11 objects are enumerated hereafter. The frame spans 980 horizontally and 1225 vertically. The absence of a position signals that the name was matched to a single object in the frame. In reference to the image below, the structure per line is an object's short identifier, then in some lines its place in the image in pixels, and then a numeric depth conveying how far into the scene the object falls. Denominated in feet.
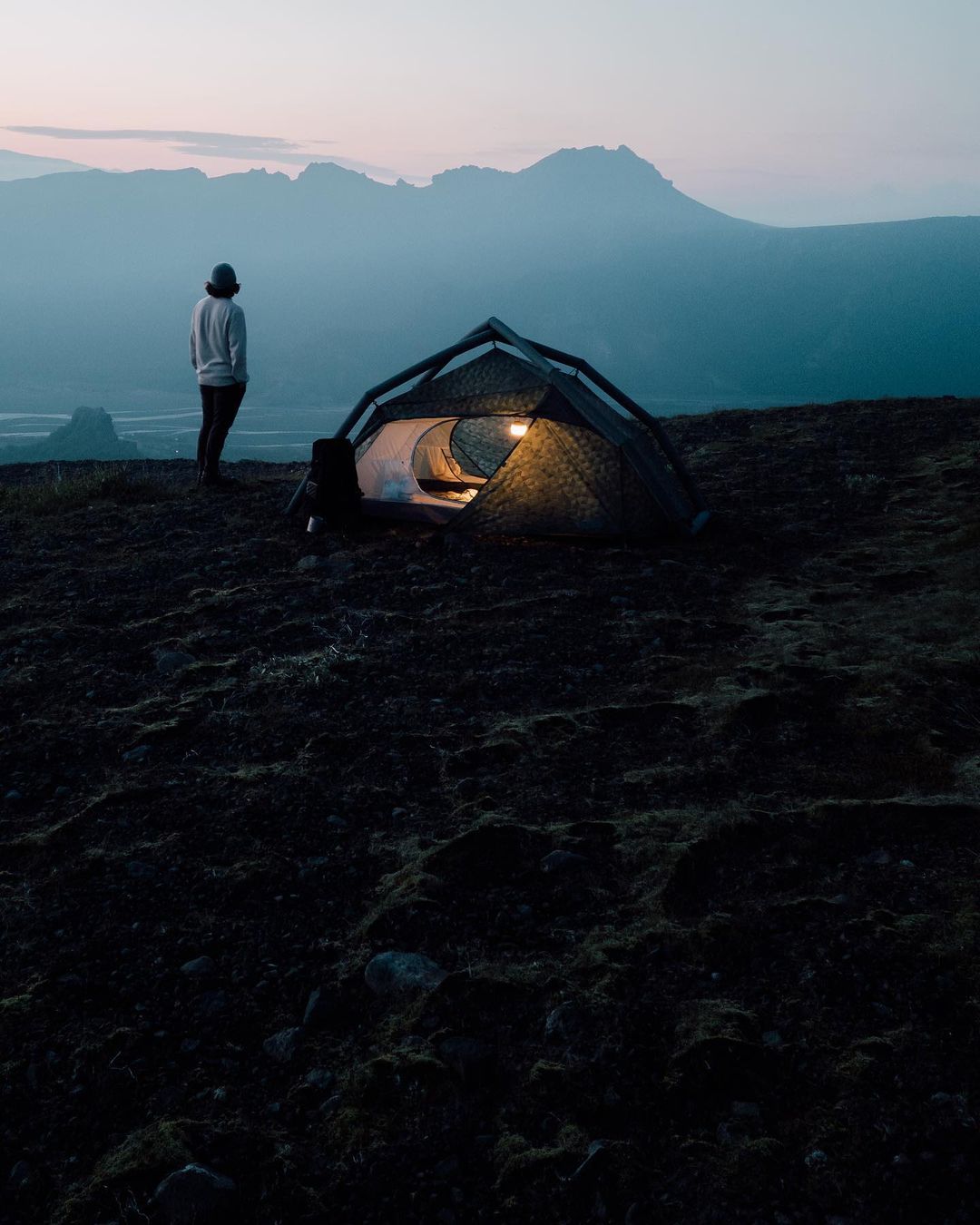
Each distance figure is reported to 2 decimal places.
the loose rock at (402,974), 10.39
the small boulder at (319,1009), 9.98
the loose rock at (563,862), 12.48
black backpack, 31.48
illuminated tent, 29.37
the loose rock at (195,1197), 7.70
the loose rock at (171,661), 20.24
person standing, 36.50
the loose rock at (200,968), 10.69
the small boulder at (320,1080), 9.07
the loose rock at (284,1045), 9.52
